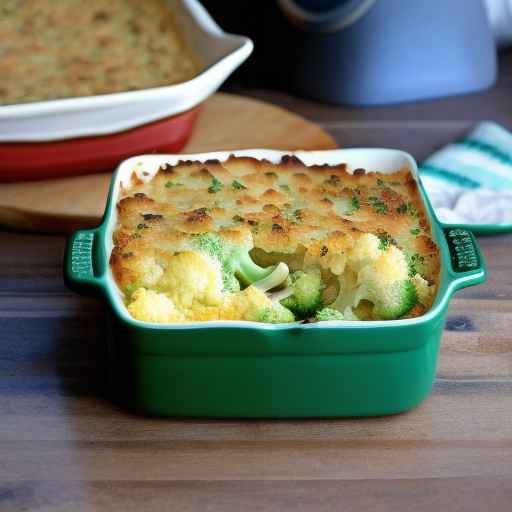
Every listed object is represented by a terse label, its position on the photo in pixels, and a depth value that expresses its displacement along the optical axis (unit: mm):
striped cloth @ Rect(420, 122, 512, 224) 1102
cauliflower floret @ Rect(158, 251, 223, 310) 857
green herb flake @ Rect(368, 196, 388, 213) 942
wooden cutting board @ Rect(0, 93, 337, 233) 1103
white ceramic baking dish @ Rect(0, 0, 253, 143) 1076
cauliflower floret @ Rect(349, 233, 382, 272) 873
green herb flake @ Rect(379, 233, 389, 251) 882
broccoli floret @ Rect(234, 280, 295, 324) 846
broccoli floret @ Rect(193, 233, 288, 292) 883
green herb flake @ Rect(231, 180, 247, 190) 965
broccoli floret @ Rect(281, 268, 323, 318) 871
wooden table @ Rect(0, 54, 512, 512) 831
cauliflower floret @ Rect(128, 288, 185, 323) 839
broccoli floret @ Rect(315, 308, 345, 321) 838
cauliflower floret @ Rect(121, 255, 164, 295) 866
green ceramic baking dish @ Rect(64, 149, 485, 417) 831
